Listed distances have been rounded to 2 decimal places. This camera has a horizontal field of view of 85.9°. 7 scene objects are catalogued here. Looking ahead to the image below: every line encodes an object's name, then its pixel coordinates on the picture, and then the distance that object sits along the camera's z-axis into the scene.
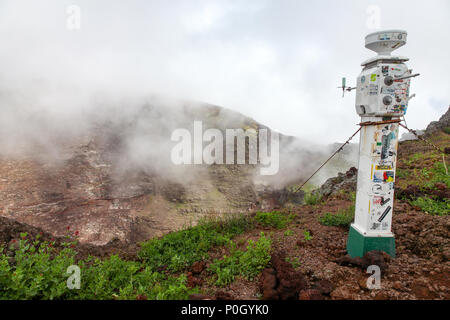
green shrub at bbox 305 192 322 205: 7.12
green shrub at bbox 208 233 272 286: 3.00
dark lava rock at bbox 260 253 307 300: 2.48
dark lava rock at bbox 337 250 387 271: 2.84
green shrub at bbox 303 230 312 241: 3.99
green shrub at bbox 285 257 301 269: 3.17
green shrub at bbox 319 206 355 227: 4.52
